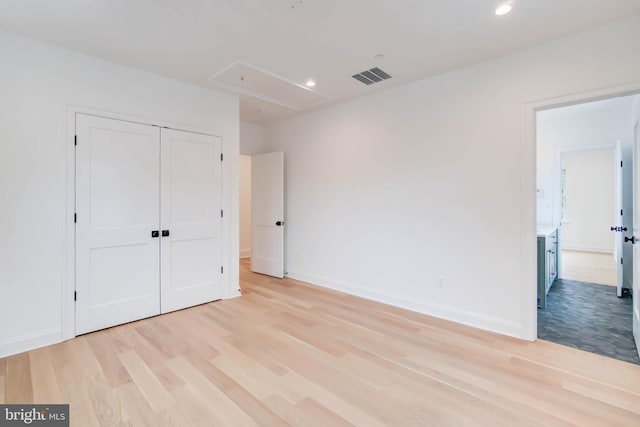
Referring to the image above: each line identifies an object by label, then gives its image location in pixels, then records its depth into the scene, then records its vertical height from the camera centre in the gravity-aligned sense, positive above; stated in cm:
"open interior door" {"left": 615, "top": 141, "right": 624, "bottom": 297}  406 +4
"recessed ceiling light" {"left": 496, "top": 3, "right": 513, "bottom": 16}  223 +157
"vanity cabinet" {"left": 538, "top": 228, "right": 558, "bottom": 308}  357 -63
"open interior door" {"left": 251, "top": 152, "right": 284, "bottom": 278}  520 +0
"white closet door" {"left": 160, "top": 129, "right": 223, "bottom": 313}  355 -8
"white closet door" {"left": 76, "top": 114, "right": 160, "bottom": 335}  298 -10
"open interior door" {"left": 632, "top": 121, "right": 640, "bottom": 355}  259 -19
